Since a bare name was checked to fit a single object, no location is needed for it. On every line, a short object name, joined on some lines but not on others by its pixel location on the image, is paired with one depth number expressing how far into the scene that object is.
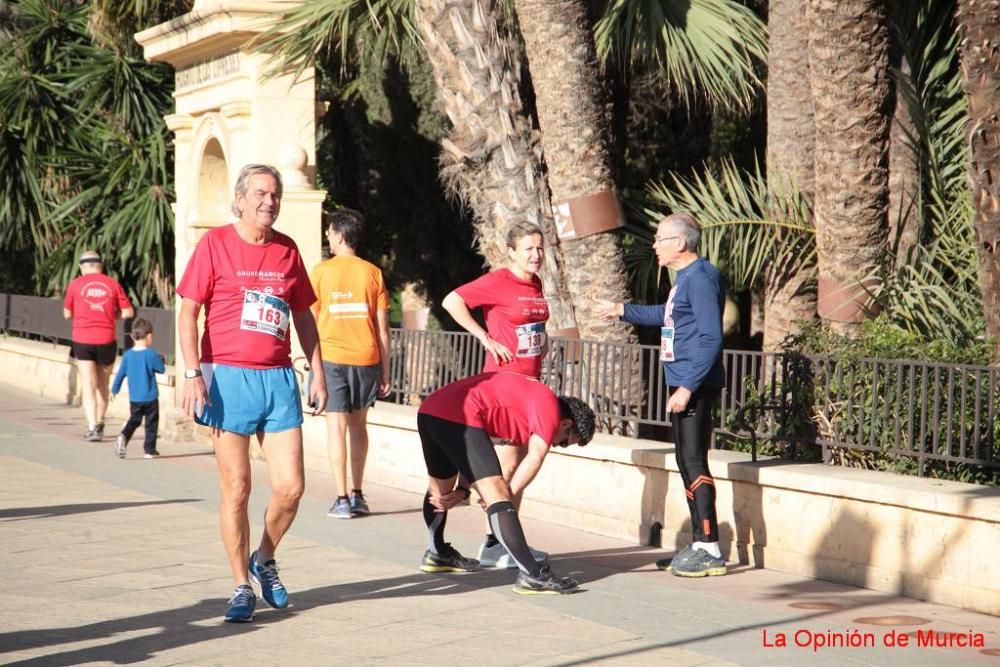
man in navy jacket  13.27
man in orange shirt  16.74
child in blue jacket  22.35
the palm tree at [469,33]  20.68
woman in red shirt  12.98
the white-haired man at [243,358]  11.11
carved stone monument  22.15
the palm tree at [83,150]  35.66
